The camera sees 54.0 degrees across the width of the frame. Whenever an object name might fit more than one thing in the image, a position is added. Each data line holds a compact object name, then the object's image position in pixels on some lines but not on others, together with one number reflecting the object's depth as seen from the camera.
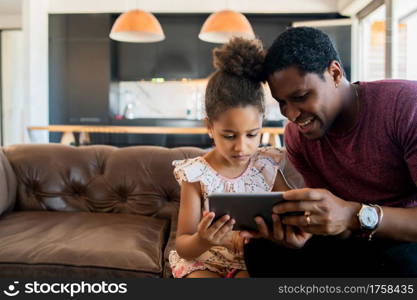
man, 0.97
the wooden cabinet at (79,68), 5.50
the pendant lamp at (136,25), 3.48
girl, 1.15
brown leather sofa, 1.65
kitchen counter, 3.92
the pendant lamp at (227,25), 3.46
